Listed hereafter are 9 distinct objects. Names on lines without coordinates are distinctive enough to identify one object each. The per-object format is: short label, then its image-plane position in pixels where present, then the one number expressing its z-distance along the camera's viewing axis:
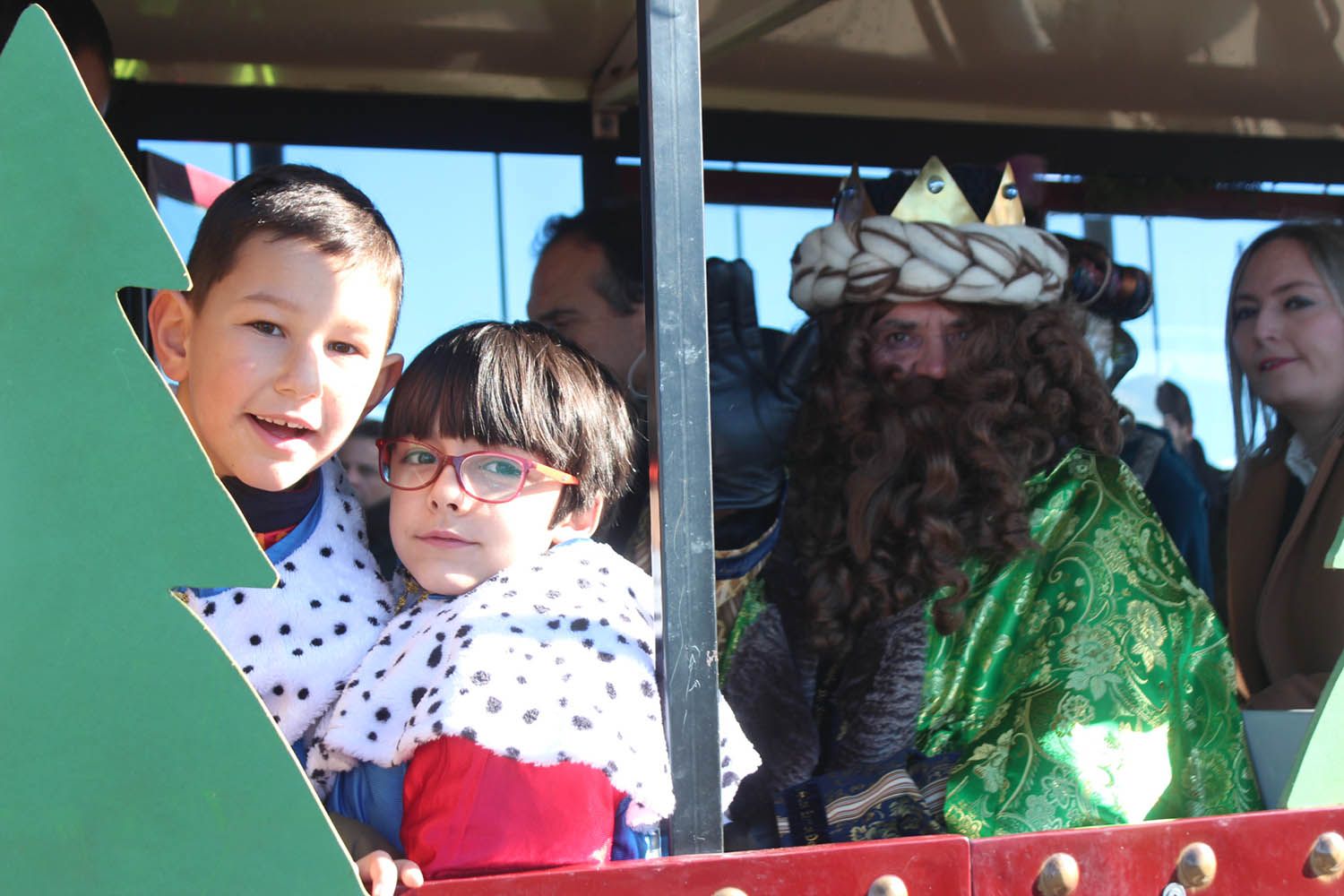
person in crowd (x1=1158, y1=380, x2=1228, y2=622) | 3.55
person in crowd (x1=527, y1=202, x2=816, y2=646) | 2.25
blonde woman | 2.31
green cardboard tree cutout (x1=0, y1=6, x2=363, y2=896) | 1.07
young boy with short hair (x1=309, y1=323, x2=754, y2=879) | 1.26
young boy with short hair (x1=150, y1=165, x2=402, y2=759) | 1.49
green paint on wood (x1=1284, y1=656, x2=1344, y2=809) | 1.44
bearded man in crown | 1.82
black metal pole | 1.22
